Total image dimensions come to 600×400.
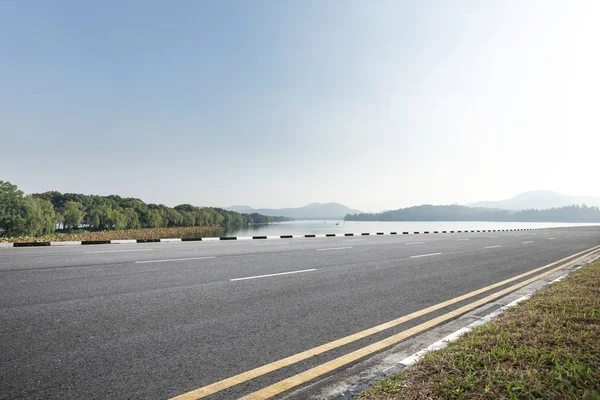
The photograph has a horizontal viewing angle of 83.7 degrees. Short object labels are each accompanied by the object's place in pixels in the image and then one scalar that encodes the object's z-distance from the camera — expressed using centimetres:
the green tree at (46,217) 8586
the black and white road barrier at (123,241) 1444
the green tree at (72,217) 10438
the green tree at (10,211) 7469
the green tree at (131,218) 11731
